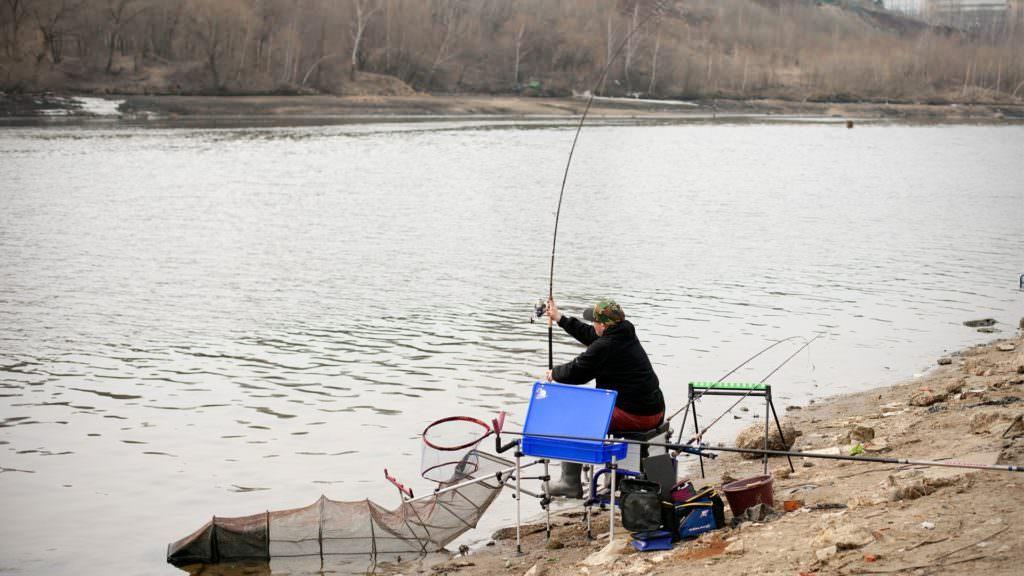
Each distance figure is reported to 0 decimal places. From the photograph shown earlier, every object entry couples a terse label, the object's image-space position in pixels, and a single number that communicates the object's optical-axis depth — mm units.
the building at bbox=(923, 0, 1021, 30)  149750
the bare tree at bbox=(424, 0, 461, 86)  80531
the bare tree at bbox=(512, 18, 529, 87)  84062
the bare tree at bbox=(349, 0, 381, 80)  76038
